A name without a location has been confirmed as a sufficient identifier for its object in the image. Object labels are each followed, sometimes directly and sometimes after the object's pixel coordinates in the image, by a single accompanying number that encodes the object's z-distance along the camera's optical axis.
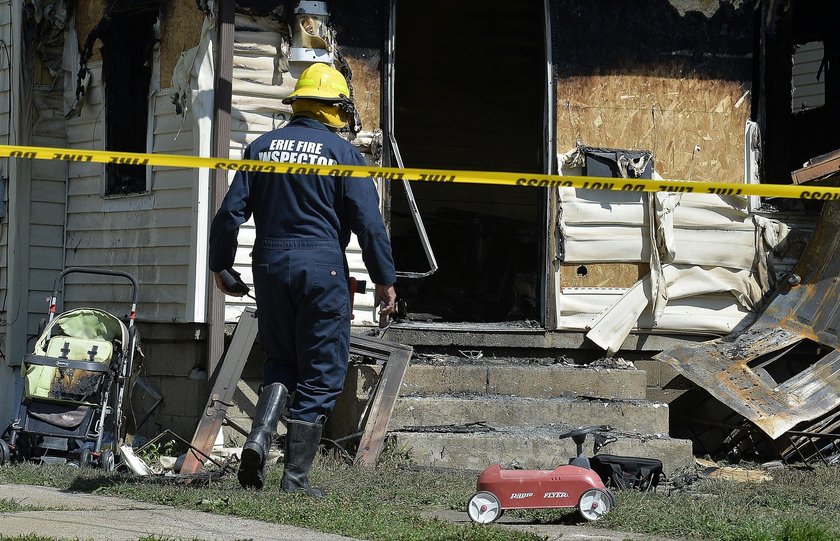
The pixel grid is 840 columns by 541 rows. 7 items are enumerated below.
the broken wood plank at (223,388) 16.39
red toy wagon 11.17
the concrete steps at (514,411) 16.50
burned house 18.95
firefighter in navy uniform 12.45
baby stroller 17.05
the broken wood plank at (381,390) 16.53
